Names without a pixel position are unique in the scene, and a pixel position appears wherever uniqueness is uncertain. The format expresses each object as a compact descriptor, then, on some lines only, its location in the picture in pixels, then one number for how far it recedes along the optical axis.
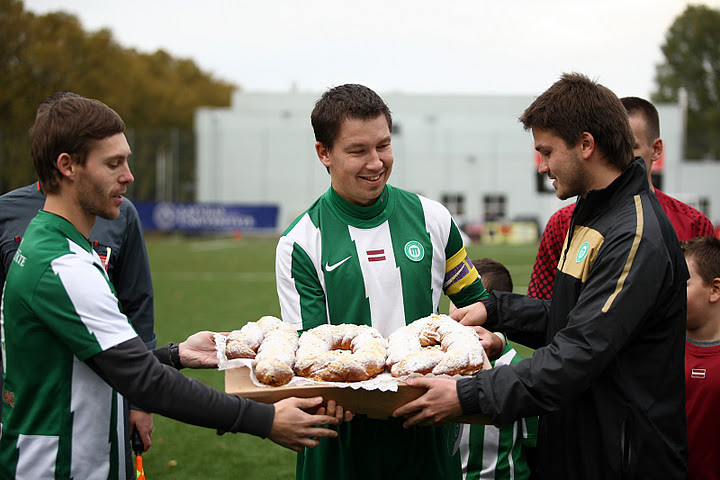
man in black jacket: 2.29
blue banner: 31.53
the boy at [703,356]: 3.04
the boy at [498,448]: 3.22
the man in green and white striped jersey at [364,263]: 2.79
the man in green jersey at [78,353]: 2.16
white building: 39.91
